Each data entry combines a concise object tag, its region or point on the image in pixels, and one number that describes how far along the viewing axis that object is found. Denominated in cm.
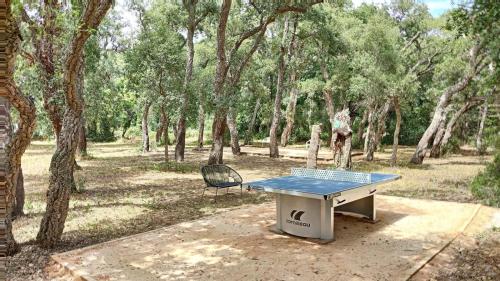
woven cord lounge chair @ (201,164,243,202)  1018
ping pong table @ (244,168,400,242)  674
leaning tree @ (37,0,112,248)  624
